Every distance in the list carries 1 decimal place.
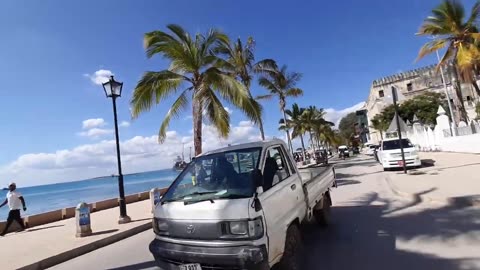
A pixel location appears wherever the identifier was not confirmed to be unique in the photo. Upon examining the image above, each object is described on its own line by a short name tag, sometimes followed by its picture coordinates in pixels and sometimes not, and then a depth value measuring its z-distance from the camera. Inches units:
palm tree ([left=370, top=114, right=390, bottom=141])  2337.6
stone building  2608.3
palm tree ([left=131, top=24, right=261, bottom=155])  579.5
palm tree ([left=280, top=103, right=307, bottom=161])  1879.9
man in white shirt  462.3
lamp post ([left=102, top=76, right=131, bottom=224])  455.3
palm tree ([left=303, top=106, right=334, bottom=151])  1994.3
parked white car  672.2
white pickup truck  144.7
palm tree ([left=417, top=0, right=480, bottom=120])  882.1
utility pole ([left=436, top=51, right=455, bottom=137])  1053.2
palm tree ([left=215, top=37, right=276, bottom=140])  893.8
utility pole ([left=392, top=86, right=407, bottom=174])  518.0
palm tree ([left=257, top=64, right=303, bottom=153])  1277.1
